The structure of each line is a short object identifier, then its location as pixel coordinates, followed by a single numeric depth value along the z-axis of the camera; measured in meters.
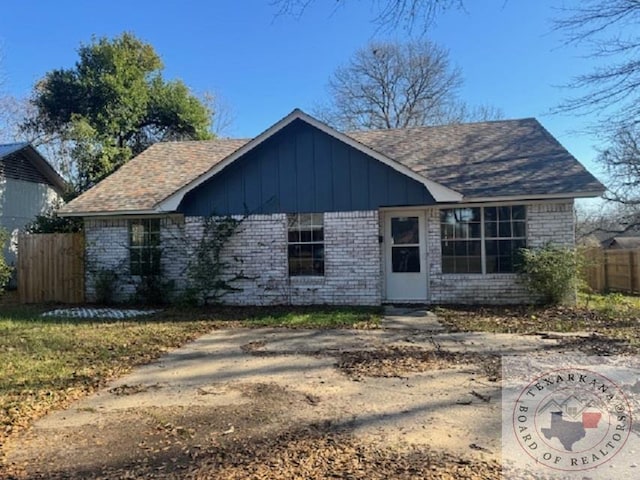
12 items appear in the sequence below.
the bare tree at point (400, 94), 30.91
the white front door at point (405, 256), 12.08
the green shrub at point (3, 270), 13.02
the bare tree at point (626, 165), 18.83
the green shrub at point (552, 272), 10.68
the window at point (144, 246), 12.95
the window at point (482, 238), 11.60
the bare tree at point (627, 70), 9.53
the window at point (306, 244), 11.95
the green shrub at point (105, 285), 13.04
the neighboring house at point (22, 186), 18.83
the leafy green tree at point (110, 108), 20.98
